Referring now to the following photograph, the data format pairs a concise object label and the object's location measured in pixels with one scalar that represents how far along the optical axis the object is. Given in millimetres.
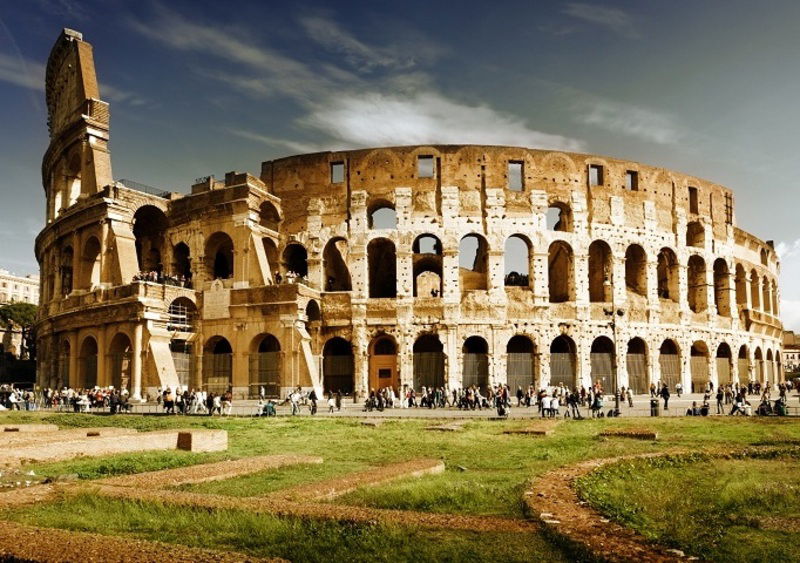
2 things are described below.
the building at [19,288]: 96375
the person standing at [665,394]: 24194
